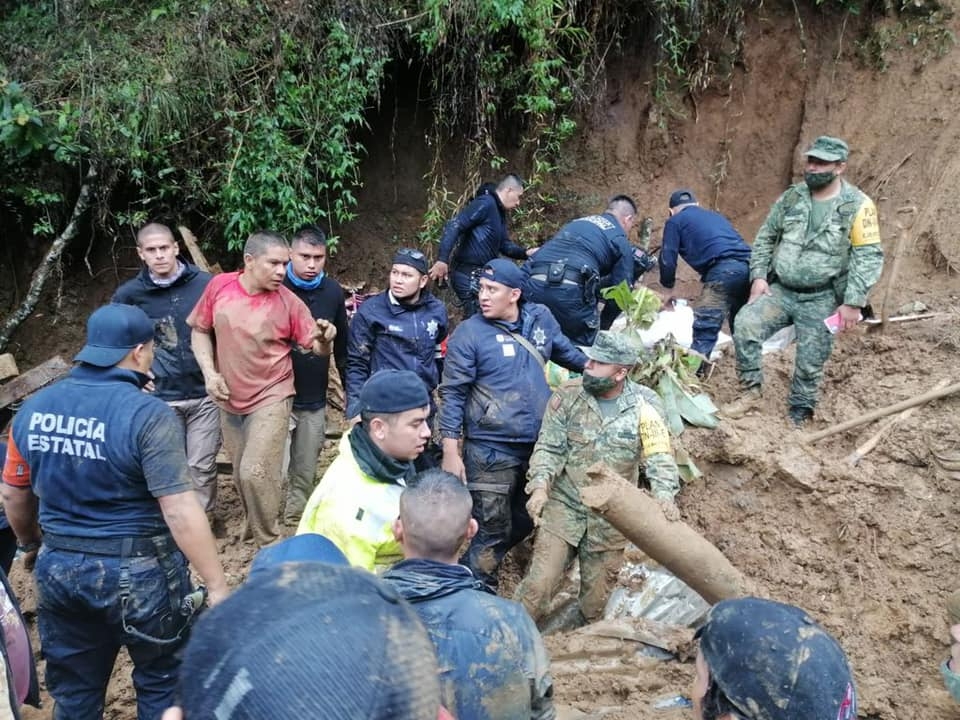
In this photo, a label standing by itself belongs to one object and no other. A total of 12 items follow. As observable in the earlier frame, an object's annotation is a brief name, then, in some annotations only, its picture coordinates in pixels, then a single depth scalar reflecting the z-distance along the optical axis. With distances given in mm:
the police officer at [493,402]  4504
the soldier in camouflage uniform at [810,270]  5258
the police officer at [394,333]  4988
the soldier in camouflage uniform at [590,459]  4086
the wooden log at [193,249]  7460
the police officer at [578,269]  6094
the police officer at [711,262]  6559
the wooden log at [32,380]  6469
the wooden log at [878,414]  5438
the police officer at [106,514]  2918
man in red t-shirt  4672
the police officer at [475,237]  7117
